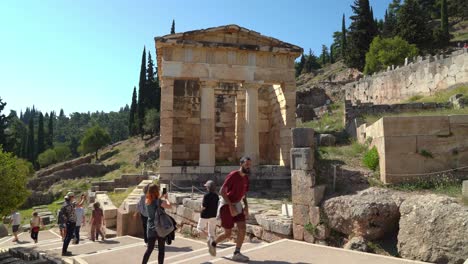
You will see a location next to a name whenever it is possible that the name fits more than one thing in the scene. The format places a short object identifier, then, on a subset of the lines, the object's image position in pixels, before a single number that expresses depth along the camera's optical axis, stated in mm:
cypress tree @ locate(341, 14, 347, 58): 64625
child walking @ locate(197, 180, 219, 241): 6836
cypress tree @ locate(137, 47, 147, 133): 59588
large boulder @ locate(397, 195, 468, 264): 5059
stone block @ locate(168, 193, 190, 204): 11180
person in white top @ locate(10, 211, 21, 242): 14426
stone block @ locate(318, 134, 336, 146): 15516
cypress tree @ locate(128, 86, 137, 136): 64312
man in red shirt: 6020
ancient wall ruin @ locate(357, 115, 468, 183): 7590
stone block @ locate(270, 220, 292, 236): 7582
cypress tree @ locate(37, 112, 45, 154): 65875
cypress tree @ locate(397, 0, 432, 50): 45844
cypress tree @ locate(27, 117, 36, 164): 63644
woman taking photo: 5586
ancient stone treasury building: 14547
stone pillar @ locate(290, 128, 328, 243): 7113
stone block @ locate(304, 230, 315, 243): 7014
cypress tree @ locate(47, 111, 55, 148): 72069
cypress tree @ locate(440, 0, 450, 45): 48000
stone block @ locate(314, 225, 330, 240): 6840
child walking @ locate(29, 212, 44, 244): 12867
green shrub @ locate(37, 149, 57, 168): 61219
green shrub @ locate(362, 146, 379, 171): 8469
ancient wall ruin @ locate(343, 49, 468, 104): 24750
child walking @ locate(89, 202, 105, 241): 10672
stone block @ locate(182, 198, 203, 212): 9962
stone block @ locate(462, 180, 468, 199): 5866
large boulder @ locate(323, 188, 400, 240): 6219
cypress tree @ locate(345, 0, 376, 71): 50000
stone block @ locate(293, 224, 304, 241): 7253
